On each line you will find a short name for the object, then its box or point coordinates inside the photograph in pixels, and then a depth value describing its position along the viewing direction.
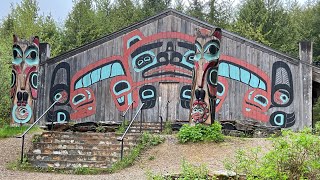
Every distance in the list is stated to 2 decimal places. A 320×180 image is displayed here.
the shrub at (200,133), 14.49
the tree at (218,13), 40.09
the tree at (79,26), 38.00
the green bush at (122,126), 17.54
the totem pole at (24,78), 18.28
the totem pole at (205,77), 14.98
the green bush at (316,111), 32.03
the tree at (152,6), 40.12
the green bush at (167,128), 18.21
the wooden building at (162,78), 19.98
